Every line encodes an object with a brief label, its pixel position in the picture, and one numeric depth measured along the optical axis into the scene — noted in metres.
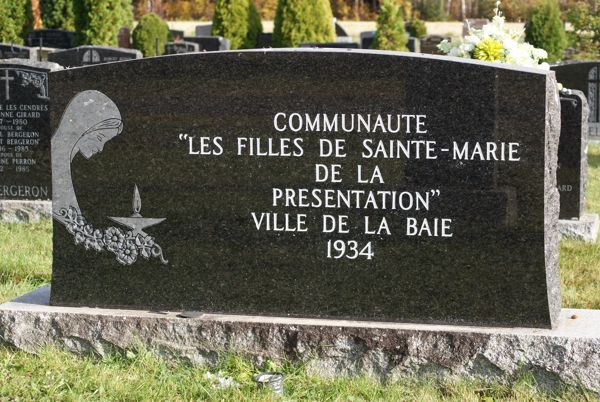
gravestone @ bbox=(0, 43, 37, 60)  16.03
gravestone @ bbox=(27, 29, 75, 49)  23.15
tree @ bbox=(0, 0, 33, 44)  24.22
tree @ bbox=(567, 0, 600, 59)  19.67
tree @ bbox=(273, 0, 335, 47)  22.91
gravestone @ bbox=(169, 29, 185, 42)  29.45
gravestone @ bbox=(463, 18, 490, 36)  29.39
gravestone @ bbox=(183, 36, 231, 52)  22.78
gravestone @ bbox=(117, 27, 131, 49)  25.17
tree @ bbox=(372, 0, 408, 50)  23.00
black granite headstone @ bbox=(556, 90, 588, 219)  7.63
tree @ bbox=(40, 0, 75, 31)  27.03
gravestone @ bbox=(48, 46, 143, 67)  15.07
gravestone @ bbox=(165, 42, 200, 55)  20.17
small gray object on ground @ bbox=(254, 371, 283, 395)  4.08
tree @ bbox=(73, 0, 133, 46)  21.69
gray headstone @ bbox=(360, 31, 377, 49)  25.23
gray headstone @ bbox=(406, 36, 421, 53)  23.04
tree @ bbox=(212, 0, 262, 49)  24.53
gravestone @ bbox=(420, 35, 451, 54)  22.01
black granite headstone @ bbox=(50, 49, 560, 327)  4.16
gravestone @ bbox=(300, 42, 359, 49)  19.39
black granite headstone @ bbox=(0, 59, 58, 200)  8.51
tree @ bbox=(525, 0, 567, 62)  21.67
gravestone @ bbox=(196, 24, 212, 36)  31.94
